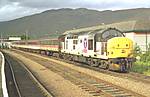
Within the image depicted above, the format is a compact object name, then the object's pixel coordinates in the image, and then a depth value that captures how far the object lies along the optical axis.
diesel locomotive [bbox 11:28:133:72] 24.77
